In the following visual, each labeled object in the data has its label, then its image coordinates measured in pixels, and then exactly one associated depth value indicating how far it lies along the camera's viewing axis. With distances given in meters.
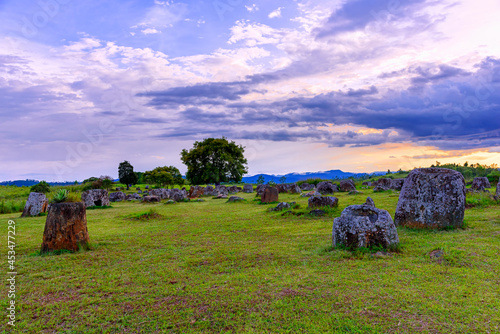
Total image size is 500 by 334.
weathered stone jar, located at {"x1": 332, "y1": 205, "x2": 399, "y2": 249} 7.17
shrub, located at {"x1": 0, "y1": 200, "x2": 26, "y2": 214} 20.72
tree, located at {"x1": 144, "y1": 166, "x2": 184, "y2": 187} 48.76
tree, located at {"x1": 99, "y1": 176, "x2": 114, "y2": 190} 42.41
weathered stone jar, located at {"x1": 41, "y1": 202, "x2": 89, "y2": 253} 8.43
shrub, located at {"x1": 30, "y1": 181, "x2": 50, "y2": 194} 34.19
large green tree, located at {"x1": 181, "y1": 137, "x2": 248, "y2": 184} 51.38
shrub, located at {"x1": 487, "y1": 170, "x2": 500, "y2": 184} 26.04
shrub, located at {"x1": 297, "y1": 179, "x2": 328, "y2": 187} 39.26
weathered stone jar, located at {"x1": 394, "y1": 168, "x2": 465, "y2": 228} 9.22
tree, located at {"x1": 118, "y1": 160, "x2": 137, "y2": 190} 52.31
